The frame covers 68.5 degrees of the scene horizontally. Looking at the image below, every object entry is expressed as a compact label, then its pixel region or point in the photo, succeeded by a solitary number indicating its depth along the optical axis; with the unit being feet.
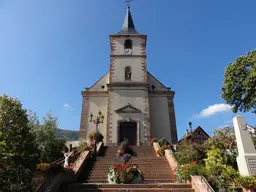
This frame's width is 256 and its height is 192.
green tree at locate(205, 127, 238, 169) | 43.48
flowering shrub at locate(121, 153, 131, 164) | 33.45
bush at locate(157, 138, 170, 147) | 57.00
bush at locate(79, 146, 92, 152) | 47.09
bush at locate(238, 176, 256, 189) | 24.56
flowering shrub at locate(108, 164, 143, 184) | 27.45
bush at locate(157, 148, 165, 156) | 46.75
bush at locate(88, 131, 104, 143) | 60.37
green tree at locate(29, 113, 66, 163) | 53.01
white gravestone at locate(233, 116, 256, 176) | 28.37
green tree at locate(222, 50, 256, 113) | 53.21
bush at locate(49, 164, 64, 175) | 27.58
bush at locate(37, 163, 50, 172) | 26.94
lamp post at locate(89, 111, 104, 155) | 47.57
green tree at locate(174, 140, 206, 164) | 38.17
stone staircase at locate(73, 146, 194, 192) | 26.18
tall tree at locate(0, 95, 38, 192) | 19.26
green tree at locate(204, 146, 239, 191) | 24.92
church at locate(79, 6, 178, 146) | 67.67
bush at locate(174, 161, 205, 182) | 27.27
